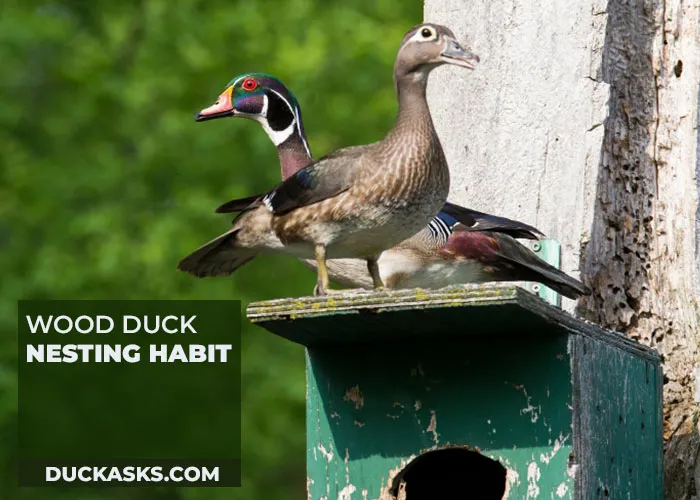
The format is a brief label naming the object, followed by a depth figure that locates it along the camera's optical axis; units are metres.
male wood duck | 8.45
